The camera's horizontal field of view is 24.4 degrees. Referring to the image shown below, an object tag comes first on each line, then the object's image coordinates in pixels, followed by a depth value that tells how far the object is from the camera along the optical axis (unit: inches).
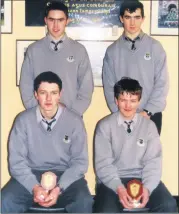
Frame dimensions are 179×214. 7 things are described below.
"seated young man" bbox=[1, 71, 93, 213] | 97.0
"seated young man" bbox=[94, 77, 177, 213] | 97.4
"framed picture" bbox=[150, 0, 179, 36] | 131.8
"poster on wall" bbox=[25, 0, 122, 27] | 132.6
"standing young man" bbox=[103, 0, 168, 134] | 118.3
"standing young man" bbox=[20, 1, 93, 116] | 119.6
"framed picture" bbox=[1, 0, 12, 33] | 133.0
